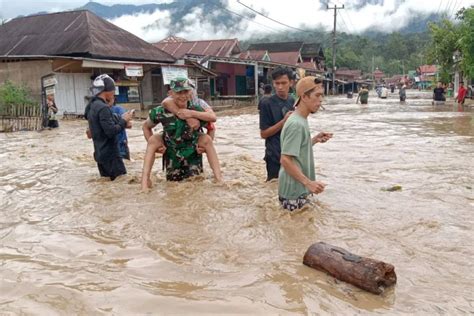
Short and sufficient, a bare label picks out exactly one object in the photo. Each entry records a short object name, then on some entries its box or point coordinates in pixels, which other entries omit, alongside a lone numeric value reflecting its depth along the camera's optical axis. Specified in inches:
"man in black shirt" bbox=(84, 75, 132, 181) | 214.5
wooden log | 111.2
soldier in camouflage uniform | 201.9
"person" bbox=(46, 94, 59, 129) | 602.9
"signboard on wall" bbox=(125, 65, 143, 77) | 822.5
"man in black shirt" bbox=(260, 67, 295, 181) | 187.0
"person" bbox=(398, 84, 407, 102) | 1311.5
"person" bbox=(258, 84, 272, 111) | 493.4
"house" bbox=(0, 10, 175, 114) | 790.5
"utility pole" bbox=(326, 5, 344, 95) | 1898.6
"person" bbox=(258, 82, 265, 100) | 1342.3
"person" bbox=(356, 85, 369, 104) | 1250.1
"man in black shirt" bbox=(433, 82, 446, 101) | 1045.8
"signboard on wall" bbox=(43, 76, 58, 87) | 615.4
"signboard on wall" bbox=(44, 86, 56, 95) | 623.2
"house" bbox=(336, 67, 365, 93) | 2527.7
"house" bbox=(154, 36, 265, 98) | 1344.5
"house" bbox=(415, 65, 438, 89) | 3248.5
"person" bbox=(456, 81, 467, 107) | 888.9
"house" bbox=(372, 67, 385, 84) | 4253.2
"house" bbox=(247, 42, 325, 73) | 2108.9
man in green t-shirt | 144.9
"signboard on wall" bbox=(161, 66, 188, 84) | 906.7
